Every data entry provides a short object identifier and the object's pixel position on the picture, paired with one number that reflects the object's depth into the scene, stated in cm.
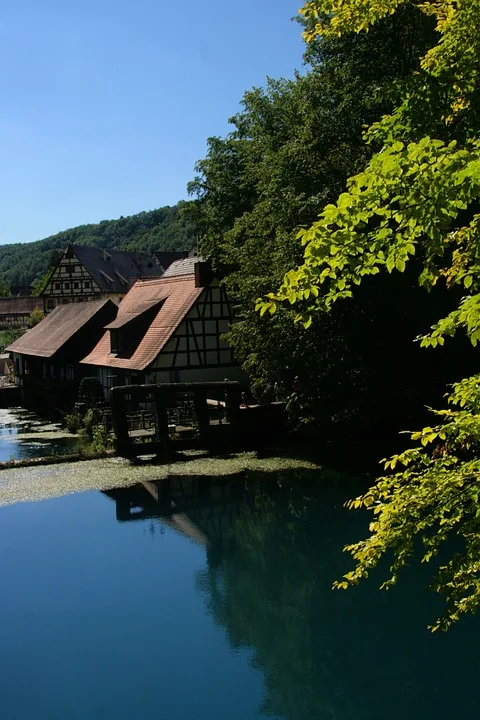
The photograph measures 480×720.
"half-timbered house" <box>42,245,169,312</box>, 6788
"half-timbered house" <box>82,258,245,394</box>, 2800
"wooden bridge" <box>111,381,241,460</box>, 2370
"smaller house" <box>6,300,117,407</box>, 3484
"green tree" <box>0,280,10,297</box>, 10981
